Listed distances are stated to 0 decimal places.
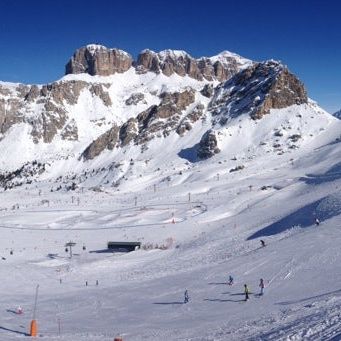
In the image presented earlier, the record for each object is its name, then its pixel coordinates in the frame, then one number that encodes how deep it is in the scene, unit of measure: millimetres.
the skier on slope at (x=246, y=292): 31591
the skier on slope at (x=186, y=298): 33375
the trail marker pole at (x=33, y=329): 27203
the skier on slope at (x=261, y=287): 32147
